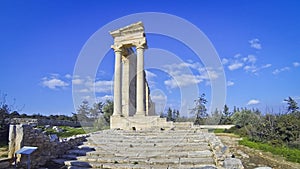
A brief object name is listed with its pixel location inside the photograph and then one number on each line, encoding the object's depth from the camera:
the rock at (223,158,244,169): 6.08
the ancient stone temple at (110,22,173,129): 19.58
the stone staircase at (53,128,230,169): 7.67
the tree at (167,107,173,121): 43.17
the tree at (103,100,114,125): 33.02
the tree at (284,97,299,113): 41.36
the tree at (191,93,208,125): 37.01
